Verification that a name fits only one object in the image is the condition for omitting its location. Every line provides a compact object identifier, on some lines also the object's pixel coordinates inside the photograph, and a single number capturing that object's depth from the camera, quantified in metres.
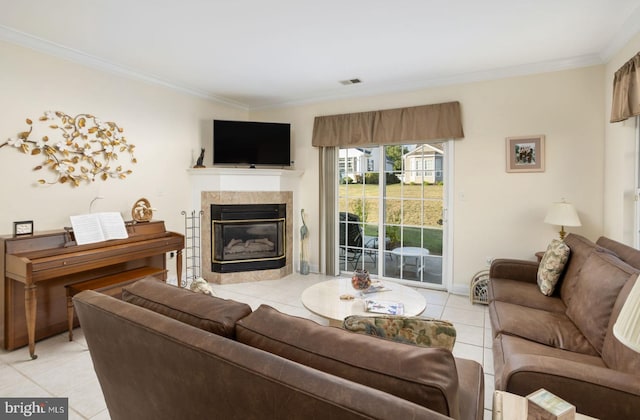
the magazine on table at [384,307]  2.39
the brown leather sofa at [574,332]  1.28
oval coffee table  2.44
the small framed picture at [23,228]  2.69
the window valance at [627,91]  2.44
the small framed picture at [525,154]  3.57
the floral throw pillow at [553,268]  2.63
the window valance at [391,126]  3.95
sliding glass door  4.24
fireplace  4.55
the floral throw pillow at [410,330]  1.25
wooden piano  2.51
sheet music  2.93
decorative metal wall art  3.04
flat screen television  4.67
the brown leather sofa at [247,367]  0.80
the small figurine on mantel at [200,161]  4.49
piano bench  2.80
